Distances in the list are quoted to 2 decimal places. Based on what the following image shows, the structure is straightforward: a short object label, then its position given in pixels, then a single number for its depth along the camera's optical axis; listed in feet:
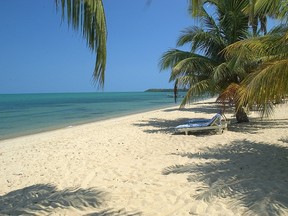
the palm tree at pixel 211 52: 34.06
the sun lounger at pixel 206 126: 30.30
